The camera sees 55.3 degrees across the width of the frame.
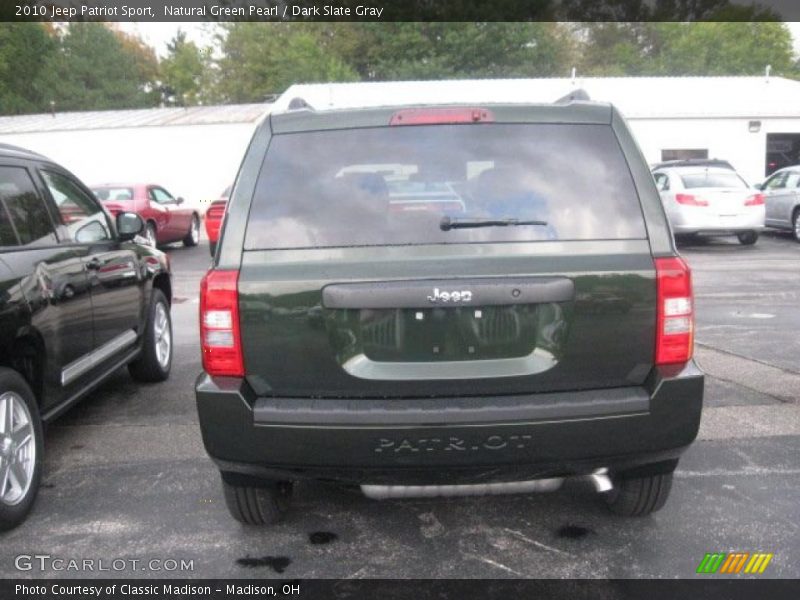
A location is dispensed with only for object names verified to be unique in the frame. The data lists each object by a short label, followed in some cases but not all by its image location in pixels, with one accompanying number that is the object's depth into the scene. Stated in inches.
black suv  147.1
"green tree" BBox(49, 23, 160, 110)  2162.9
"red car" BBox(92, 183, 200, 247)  637.9
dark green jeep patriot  110.4
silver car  631.2
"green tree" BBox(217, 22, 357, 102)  1884.8
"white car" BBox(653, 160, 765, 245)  581.3
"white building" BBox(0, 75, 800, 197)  1007.6
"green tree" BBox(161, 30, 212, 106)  2359.7
